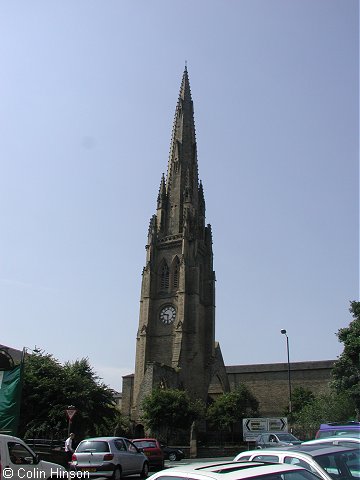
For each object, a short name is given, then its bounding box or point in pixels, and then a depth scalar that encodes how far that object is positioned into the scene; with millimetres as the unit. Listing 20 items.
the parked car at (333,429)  14500
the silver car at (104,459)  14930
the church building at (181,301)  58188
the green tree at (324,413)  36594
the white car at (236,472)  4805
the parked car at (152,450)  21375
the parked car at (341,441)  9848
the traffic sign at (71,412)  19225
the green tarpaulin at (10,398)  16125
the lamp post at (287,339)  38938
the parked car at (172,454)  29391
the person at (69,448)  16748
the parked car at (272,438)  23953
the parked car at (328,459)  7203
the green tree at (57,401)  29219
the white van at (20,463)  10391
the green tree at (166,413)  45188
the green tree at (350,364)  32375
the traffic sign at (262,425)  25312
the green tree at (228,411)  52125
